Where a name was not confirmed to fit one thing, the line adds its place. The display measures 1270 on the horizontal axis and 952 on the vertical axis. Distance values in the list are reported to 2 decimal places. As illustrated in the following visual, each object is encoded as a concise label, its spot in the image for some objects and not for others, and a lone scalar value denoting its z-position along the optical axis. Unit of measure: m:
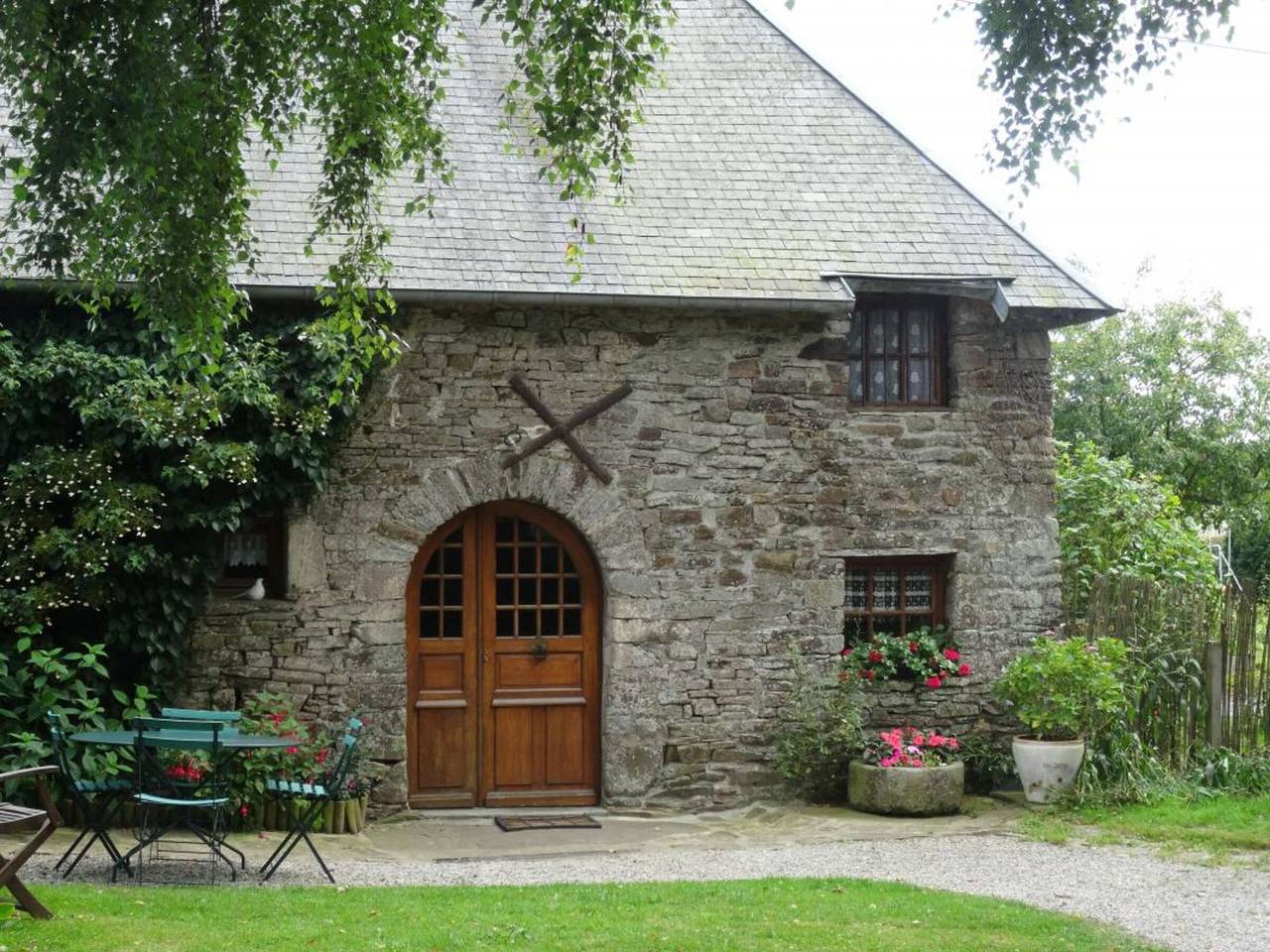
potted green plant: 10.44
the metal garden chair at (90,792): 7.92
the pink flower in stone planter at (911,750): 10.46
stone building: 10.17
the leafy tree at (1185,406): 23.53
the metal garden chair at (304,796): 8.18
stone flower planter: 10.30
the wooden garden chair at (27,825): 6.46
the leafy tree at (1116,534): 12.32
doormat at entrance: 10.06
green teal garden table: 7.78
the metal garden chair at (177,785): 7.80
